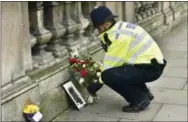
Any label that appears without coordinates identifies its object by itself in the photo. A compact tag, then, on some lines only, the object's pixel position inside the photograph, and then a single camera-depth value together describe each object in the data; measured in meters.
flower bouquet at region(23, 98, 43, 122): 4.53
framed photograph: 5.40
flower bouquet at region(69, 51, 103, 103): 5.47
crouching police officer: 4.96
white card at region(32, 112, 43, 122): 4.58
